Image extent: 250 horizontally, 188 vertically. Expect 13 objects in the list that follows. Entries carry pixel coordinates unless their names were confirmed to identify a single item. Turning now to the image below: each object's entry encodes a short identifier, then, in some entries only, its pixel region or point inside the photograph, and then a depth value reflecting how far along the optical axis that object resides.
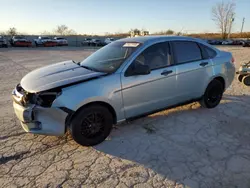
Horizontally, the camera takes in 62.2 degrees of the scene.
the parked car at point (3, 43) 28.23
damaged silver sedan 2.90
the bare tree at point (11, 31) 54.45
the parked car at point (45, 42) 32.56
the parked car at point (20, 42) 30.20
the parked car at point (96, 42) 36.94
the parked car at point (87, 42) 38.15
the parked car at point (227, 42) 44.38
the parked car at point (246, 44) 37.25
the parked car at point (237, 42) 43.87
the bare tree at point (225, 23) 63.44
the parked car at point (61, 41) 34.47
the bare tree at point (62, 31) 80.81
